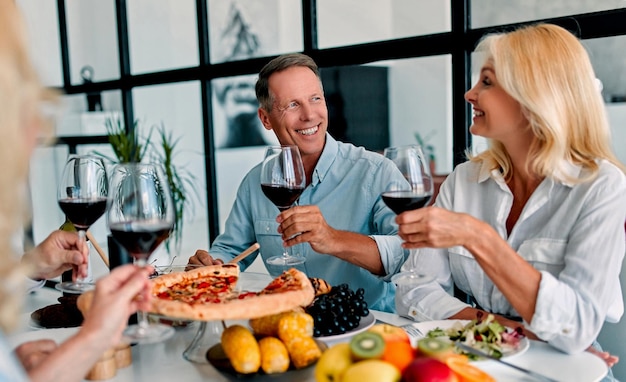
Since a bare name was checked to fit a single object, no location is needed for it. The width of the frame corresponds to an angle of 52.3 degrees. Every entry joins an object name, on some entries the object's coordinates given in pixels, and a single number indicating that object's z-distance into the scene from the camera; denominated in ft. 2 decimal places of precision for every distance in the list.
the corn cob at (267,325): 4.16
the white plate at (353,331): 4.47
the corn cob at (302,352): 3.92
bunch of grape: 4.54
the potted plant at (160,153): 14.49
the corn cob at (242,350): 3.79
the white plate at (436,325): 4.30
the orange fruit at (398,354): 3.30
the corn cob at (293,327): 4.01
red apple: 3.08
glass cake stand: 4.42
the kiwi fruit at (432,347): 3.40
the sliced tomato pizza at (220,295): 3.84
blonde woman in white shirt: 4.62
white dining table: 3.93
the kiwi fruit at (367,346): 3.29
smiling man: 7.35
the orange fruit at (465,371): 3.37
